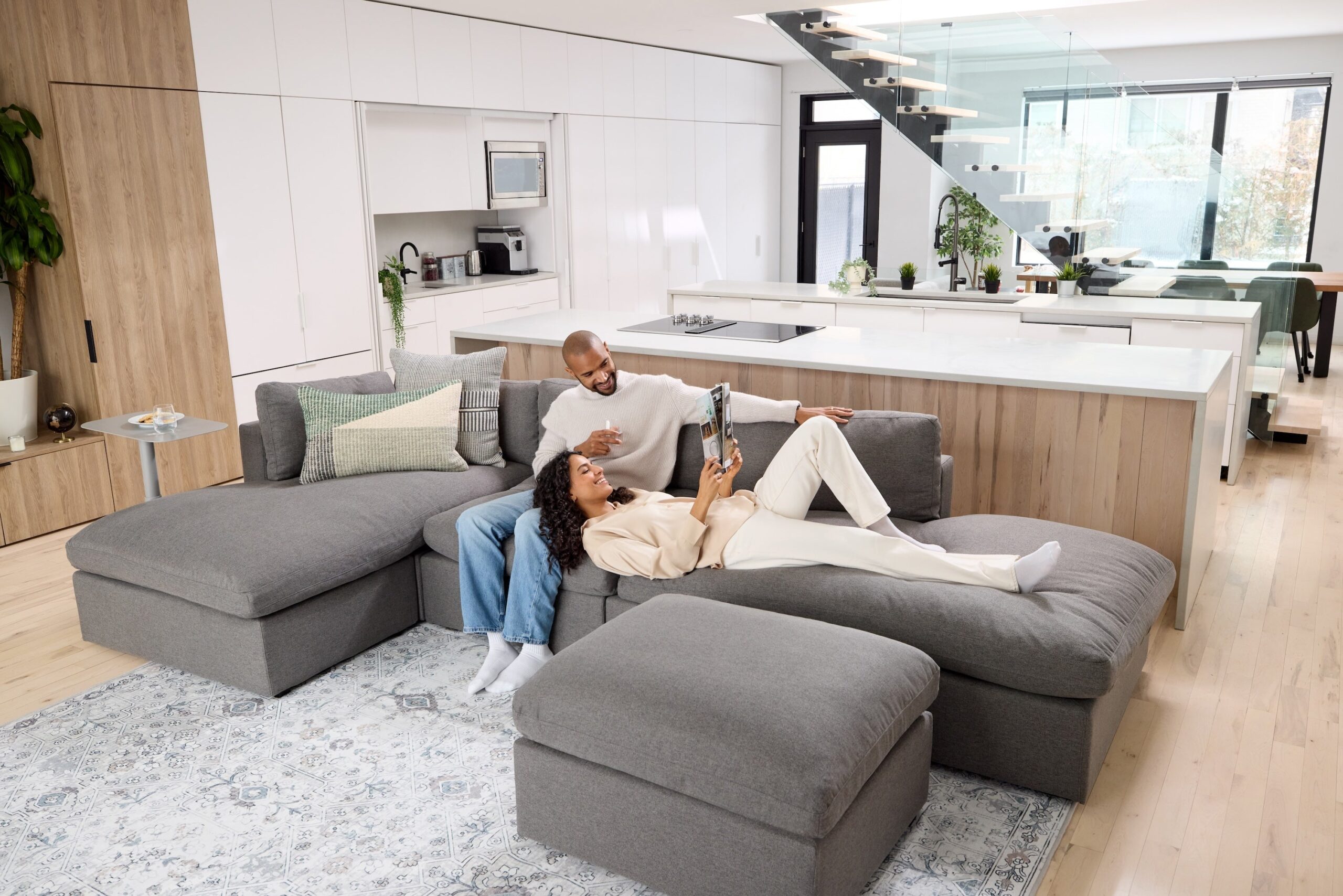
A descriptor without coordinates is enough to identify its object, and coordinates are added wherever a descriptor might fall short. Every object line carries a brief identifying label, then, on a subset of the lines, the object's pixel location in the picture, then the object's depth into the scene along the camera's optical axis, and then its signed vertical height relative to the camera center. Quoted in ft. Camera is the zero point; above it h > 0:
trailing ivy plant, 18.98 -1.35
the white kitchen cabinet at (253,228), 15.93 -0.06
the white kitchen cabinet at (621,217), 24.66 +0.01
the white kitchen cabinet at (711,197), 27.99 +0.51
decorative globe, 14.66 -2.70
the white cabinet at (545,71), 21.58 +3.13
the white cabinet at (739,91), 28.68 +3.48
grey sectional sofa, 7.96 -3.29
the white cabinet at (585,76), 22.93 +3.18
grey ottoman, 6.30 -3.42
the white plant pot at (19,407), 14.43 -2.51
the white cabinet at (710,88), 27.37 +3.41
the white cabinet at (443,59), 19.07 +3.03
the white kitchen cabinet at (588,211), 23.44 +0.15
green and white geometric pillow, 11.98 -2.47
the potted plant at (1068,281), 18.20 -1.27
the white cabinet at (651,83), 25.09 +3.28
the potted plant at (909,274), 18.88 -1.14
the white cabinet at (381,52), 17.85 +2.99
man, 9.88 -2.66
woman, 8.92 -2.85
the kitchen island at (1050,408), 10.77 -2.21
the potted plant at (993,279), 18.31 -1.21
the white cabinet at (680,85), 26.22 +3.35
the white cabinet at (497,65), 20.31 +3.10
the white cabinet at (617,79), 23.98 +3.25
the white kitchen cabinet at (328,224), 17.16 -0.03
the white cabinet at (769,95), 30.30 +3.51
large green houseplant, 14.14 -0.10
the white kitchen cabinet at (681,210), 26.89 +0.16
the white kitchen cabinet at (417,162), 18.83 +1.12
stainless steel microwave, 21.27 +0.95
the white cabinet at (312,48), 16.66 +2.86
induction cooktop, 14.03 -1.61
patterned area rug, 7.25 -4.55
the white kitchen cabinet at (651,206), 25.68 +0.27
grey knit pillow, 12.67 -2.03
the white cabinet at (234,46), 15.40 +2.72
